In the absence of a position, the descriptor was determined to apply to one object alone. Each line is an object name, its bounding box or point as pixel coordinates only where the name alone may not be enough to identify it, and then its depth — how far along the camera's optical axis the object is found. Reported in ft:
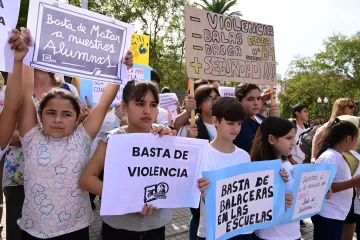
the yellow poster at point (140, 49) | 16.96
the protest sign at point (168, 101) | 16.42
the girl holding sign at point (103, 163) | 5.98
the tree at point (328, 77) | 103.40
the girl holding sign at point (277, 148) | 7.45
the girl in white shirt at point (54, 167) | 5.81
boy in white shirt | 7.31
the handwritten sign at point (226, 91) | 14.95
